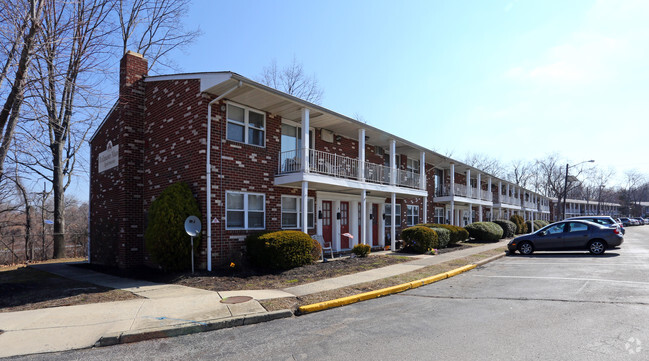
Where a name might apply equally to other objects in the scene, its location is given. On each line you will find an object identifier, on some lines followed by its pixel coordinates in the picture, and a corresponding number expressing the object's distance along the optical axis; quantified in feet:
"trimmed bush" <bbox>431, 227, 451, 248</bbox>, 60.40
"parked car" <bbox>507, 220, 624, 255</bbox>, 50.39
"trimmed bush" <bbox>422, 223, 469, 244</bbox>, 65.76
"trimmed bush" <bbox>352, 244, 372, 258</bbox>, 47.62
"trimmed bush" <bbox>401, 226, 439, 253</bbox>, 54.85
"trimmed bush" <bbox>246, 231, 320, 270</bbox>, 36.52
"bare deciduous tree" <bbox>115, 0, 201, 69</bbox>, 80.13
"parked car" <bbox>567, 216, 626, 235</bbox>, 64.40
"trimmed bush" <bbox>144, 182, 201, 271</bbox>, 35.58
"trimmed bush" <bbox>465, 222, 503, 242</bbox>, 79.46
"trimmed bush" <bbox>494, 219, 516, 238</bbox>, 95.96
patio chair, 46.65
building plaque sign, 46.50
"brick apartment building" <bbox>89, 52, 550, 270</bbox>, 38.17
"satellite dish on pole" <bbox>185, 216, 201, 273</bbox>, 34.87
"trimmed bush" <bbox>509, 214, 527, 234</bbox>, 114.83
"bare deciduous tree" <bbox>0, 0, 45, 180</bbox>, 26.99
